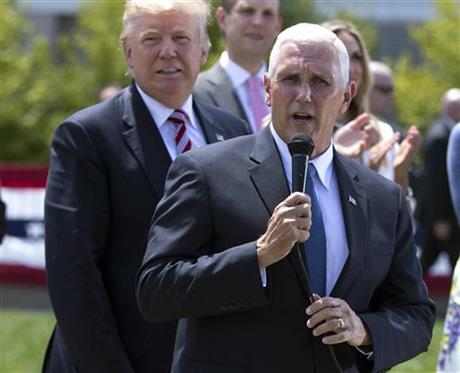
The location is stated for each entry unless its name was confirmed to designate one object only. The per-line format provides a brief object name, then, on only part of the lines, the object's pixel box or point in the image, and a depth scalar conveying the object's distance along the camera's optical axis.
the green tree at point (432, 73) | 41.91
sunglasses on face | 18.97
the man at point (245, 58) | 13.16
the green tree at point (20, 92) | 44.62
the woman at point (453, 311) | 11.87
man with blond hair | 9.55
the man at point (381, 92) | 18.92
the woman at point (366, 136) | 11.77
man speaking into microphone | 7.66
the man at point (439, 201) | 26.98
